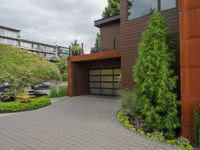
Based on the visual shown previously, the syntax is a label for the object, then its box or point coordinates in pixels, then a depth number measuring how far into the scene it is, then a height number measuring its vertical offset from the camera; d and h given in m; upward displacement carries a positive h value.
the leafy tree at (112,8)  18.64 +7.66
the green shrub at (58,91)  13.52 -1.34
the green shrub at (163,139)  4.50 -1.86
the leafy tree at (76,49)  13.83 +2.19
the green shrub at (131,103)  6.30 -1.12
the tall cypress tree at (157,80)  5.35 -0.18
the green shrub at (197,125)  4.30 -1.32
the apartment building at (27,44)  49.12 +11.03
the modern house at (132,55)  4.71 +1.02
